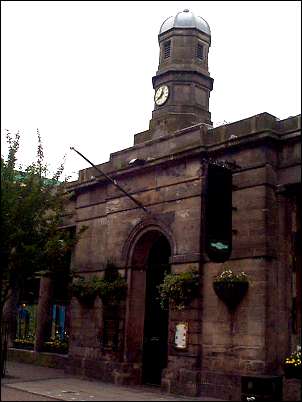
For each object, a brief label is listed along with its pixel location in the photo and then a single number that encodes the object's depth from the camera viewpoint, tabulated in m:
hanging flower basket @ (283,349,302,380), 12.29
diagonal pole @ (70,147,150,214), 16.20
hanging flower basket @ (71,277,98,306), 17.19
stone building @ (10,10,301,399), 13.23
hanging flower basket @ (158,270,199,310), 14.24
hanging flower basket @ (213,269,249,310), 13.24
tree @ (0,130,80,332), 15.12
